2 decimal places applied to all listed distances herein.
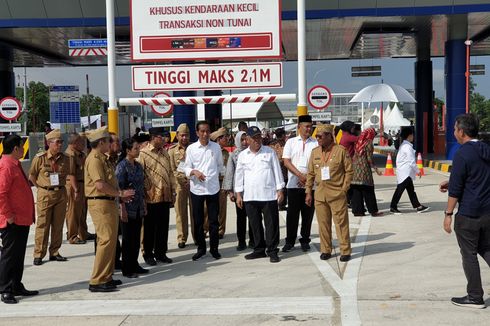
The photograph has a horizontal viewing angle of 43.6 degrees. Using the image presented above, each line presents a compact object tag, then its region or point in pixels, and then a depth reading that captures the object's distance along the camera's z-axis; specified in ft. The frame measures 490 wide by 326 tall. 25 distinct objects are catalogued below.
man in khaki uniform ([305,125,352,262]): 26.00
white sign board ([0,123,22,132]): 66.74
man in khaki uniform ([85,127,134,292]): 22.00
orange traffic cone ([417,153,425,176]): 72.71
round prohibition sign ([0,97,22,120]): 65.51
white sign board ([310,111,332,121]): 65.92
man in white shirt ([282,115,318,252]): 28.66
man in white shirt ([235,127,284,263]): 26.81
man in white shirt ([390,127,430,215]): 40.65
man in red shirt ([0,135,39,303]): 21.21
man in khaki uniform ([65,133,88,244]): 31.42
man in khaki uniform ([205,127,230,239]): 31.71
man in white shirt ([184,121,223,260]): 27.71
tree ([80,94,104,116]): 336.49
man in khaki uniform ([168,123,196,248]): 30.66
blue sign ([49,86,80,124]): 60.64
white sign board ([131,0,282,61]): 32.32
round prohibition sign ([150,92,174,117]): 59.57
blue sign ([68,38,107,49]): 50.52
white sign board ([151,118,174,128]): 84.94
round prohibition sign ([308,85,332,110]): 58.15
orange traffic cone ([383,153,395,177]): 71.10
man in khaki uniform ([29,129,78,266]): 27.52
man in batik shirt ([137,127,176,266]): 26.76
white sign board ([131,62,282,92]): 32.27
